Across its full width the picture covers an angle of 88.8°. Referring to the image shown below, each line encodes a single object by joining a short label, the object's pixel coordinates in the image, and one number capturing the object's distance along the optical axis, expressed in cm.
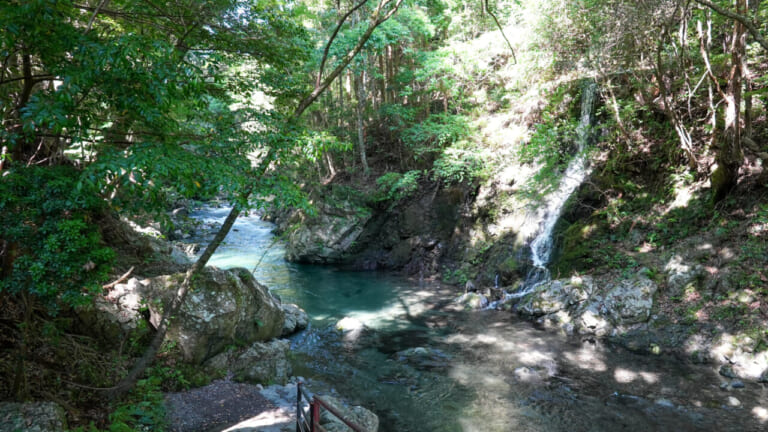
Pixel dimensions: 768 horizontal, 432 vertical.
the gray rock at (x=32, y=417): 405
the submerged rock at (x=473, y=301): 1212
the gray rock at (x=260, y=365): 744
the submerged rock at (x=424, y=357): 850
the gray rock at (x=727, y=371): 711
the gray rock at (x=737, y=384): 680
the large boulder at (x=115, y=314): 657
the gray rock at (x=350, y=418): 568
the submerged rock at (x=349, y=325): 1055
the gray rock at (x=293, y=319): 1022
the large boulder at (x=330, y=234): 1789
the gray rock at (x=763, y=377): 683
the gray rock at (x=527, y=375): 760
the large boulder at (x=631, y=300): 912
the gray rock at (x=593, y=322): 929
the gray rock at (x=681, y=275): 889
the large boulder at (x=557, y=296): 1027
